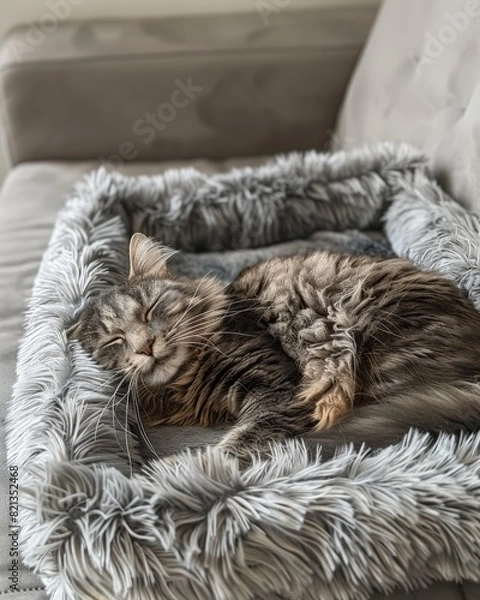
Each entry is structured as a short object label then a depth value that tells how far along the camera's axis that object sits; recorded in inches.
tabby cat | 42.6
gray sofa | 75.2
